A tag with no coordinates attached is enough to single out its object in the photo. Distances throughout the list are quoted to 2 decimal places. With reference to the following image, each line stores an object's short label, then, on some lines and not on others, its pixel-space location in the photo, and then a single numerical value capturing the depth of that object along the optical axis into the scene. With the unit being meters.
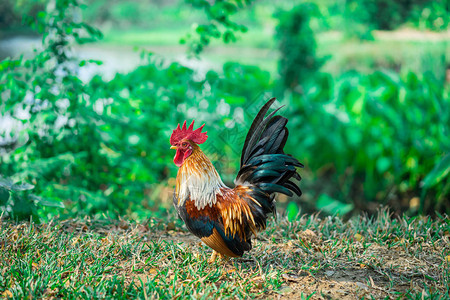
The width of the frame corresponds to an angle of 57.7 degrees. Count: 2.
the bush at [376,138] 4.46
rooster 2.11
